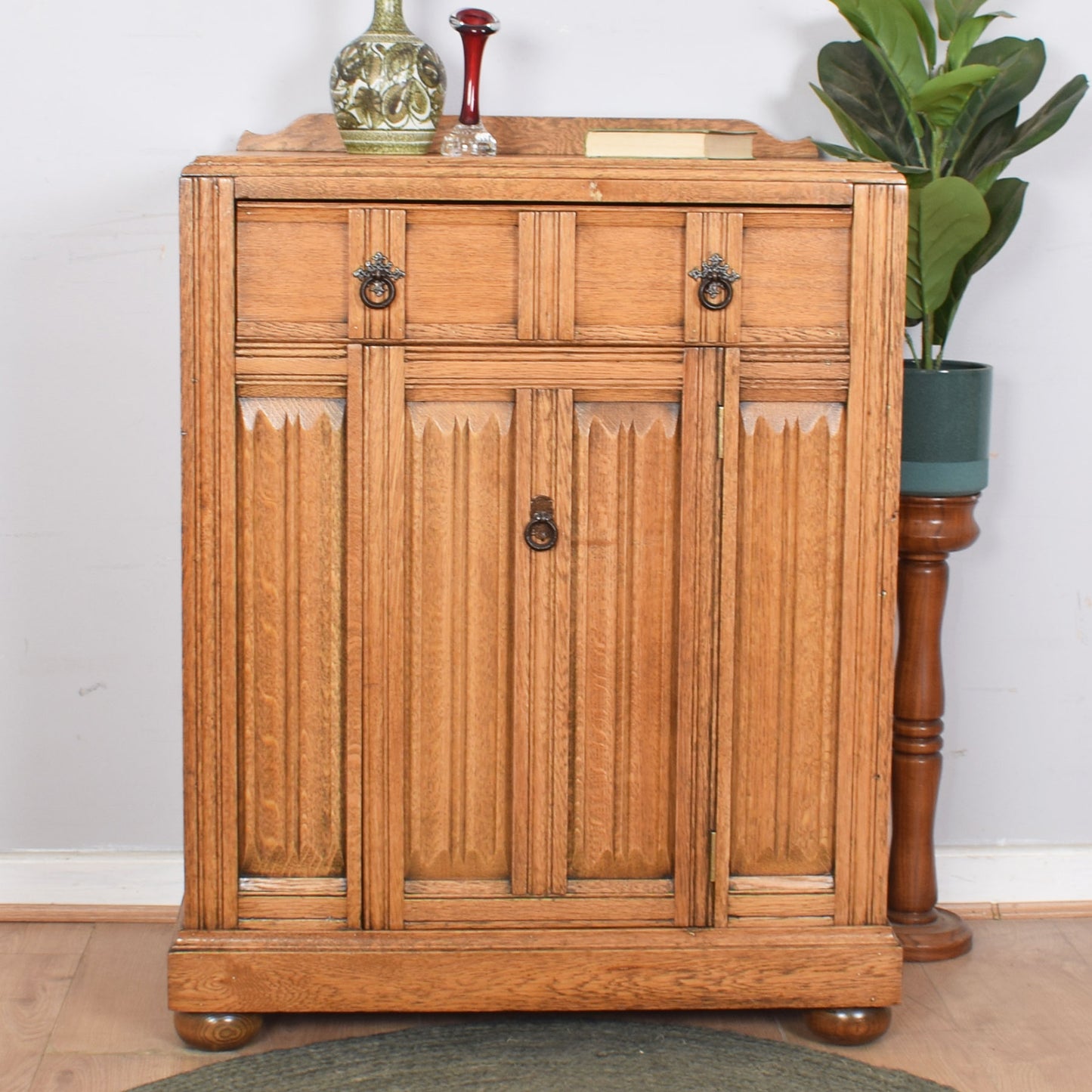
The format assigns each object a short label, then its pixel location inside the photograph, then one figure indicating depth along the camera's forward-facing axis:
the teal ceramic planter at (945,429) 2.21
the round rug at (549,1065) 1.98
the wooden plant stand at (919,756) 2.34
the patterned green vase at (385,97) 2.11
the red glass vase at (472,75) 2.16
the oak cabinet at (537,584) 1.91
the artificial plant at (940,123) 2.11
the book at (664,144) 1.96
